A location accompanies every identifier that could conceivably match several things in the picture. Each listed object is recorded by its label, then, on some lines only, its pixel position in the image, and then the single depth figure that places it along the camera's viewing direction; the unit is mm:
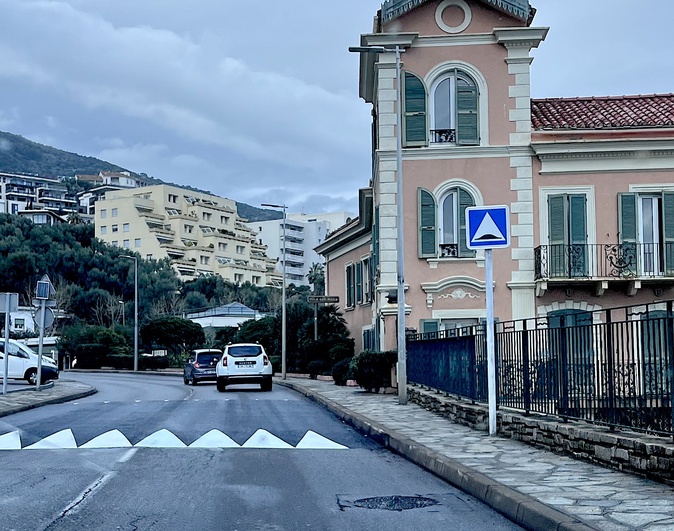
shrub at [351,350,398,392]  27609
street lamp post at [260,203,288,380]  45094
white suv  33438
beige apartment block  123125
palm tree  109812
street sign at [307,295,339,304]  40250
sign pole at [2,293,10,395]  23534
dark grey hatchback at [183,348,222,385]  42875
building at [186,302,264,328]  90188
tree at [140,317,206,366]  70875
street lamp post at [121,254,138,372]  64069
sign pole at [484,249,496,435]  13789
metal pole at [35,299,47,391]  26109
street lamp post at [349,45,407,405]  22453
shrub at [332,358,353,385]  34672
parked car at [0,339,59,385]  39000
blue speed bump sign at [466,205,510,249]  13766
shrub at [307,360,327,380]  43388
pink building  28844
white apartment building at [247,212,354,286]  152000
